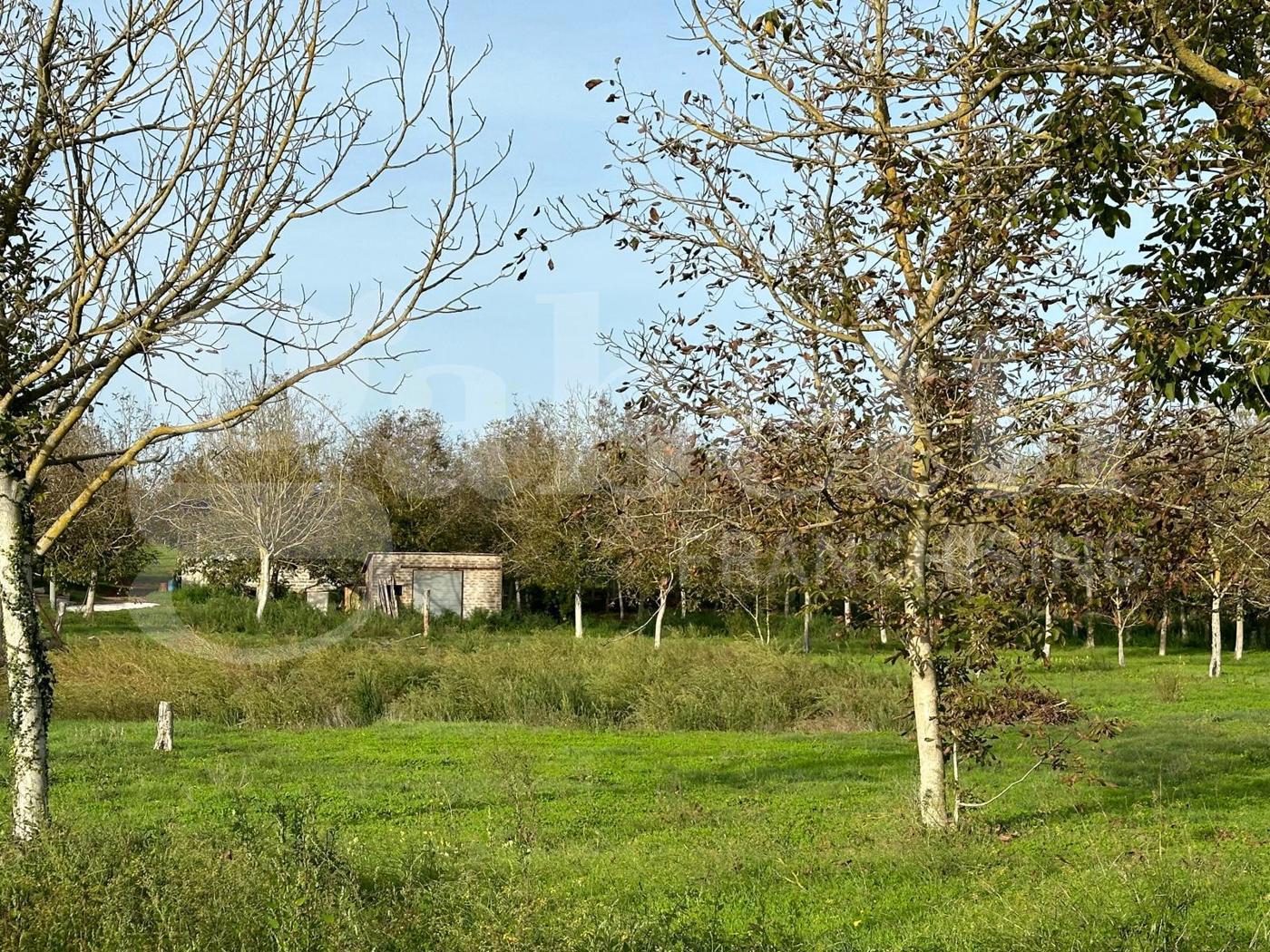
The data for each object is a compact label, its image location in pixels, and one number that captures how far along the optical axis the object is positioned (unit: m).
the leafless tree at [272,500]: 42.66
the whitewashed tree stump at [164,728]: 14.93
